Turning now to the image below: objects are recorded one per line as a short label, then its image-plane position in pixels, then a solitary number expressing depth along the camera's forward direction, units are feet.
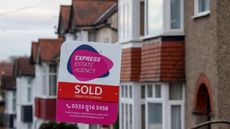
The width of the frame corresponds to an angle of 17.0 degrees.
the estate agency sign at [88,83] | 35.42
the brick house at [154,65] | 67.26
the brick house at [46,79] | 145.79
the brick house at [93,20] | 108.37
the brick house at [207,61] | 57.00
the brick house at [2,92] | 309.98
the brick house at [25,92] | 194.29
